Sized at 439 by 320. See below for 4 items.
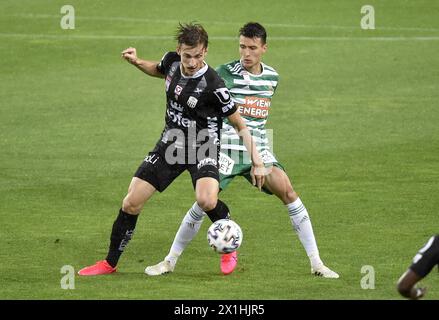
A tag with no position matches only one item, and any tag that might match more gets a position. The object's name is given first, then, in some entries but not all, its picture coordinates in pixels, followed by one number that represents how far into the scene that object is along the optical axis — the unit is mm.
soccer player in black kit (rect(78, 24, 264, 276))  11555
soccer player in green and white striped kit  11992
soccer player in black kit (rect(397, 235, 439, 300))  8680
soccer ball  11391
